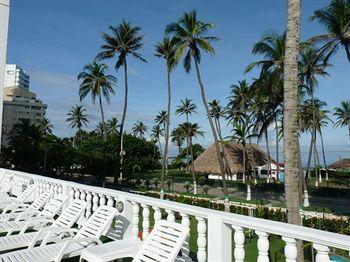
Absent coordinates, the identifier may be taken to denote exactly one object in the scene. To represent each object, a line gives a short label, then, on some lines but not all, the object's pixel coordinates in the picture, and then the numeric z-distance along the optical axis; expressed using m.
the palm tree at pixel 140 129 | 94.31
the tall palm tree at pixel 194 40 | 26.52
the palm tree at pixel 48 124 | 78.49
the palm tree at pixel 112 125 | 80.25
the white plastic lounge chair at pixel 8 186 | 8.84
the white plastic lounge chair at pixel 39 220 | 4.98
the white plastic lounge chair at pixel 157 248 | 3.16
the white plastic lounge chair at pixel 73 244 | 3.60
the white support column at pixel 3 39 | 7.94
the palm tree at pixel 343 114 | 58.25
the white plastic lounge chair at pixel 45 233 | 4.20
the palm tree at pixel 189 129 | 44.02
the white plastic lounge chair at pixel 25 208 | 5.61
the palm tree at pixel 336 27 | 20.64
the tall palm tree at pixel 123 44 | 37.00
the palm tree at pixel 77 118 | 81.06
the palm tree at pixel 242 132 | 35.75
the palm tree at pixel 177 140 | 86.53
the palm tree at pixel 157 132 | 91.37
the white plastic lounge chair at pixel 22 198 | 7.06
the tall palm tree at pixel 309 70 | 26.89
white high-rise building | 140.38
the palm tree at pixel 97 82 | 41.84
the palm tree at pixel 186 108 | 50.39
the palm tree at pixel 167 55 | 29.25
